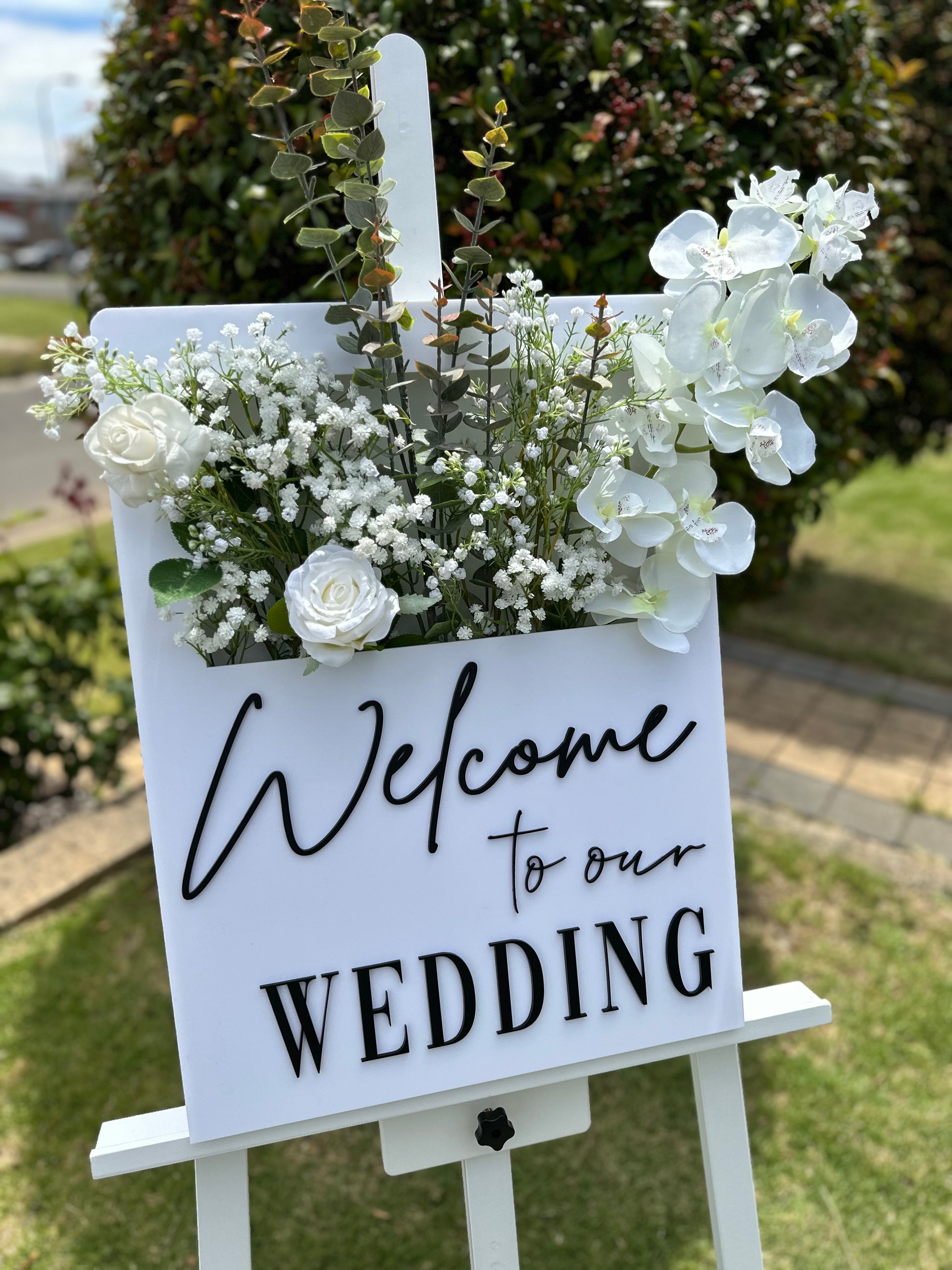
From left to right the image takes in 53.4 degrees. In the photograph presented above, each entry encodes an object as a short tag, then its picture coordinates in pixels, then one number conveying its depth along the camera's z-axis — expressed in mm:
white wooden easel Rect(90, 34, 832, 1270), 1024
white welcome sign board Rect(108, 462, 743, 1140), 976
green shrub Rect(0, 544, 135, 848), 2613
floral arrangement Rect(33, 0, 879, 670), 896
